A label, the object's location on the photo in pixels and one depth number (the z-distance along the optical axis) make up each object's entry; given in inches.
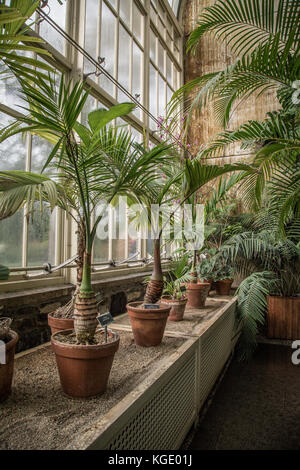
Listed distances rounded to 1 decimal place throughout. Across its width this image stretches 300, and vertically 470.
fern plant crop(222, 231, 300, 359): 130.5
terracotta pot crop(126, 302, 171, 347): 72.1
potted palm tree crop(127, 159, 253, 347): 68.8
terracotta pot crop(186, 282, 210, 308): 123.2
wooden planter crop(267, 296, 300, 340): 149.3
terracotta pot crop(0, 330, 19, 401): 46.2
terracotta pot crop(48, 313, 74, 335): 67.0
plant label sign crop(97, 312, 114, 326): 53.8
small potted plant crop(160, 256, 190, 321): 97.6
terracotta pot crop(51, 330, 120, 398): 48.6
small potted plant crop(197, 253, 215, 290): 153.6
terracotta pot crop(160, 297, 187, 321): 97.5
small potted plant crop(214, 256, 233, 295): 156.4
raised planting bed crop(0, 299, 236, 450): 39.0
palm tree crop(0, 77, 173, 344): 43.0
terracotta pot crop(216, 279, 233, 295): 160.1
